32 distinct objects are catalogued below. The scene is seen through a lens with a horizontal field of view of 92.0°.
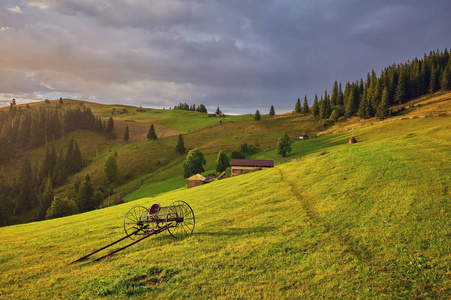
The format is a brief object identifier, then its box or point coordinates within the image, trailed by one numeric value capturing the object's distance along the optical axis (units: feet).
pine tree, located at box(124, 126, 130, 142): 550.36
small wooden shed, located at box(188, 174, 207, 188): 244.83
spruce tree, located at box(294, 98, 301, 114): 614.17
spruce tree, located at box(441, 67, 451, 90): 409.08
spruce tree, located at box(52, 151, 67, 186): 410.31
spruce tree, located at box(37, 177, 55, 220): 280.76
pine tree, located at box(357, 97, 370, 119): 408.28
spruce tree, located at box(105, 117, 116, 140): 601.83
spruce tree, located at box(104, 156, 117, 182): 352.75
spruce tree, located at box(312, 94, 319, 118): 527.23
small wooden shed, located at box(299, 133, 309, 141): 400.06
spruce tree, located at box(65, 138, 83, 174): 432.25
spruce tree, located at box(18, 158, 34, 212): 350.23
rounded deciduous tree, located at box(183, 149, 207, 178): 305.94
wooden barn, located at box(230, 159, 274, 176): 258.98
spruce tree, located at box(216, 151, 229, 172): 308.62
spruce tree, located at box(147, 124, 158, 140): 538.47
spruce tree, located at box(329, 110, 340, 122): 465.47
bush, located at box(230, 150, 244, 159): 344.90
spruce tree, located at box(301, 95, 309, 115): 579.48
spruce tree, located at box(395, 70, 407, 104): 443.61
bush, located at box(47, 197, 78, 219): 211.41
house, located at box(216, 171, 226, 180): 274.40
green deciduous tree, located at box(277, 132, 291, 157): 316.60
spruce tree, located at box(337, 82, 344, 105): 547.08
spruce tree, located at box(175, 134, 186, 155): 431.76
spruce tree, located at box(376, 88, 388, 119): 374.22
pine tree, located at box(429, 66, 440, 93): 437.58
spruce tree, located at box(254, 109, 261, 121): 627.87
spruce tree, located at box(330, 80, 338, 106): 565.29
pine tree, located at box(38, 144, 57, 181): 431.88
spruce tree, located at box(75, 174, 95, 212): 251.39
